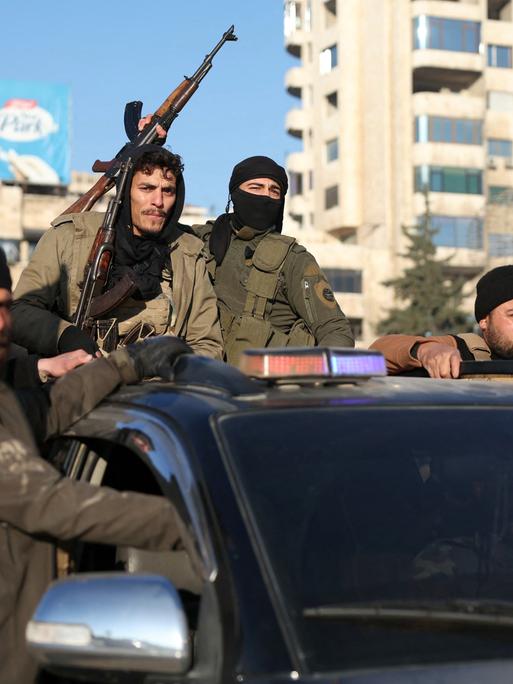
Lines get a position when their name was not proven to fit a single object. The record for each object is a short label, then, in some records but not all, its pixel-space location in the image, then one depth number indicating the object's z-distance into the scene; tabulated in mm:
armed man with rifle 4938
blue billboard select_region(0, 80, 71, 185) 67250
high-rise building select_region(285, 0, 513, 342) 63375
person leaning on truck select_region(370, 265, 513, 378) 4547
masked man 5504
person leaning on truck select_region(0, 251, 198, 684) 2551
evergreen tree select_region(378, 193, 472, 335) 58375
